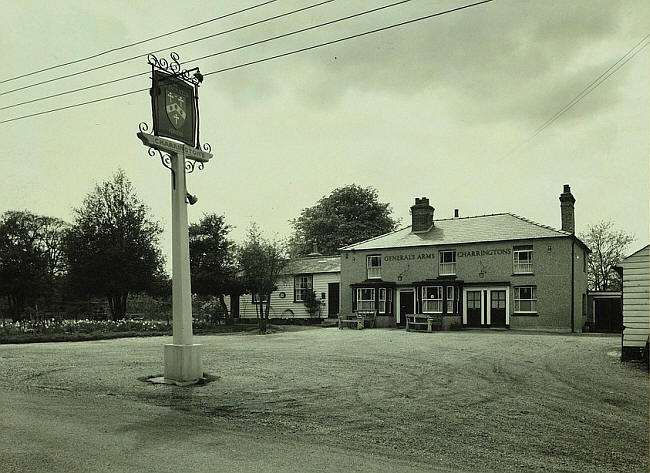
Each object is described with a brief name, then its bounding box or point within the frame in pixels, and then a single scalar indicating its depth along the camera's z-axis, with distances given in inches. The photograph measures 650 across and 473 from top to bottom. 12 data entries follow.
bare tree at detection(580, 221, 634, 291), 2031.3
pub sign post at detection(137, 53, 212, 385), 470.0
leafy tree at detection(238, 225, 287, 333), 1314.0
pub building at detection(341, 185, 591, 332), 1249.4
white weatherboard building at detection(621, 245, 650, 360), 636.7
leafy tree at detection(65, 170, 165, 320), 1433.3
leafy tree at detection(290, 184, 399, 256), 2469.2
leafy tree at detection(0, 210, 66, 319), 1712.6
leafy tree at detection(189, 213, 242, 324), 1414.9
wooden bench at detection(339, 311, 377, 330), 1326.5
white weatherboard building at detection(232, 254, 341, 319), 1609.3
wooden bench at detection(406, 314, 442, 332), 1205.8
